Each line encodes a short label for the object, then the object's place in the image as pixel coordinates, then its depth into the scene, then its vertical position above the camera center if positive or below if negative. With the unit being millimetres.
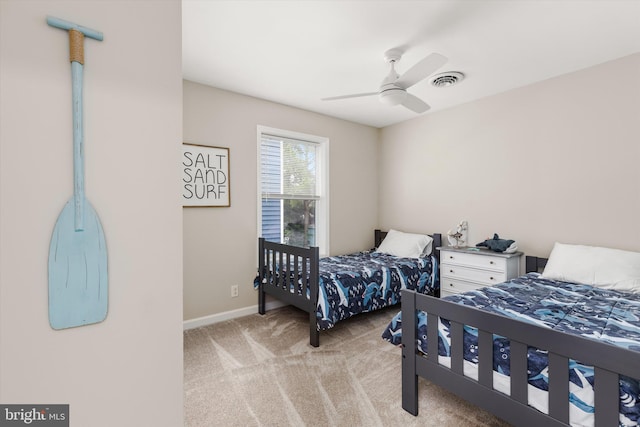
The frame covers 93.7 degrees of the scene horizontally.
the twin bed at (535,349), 1110 -629
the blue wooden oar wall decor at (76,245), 734 -88
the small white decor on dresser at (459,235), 3540 -301
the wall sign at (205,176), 2891 +339
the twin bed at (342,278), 2643 -683
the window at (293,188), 3529 +275
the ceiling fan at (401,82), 2046 +960
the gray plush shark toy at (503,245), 2959 -354
